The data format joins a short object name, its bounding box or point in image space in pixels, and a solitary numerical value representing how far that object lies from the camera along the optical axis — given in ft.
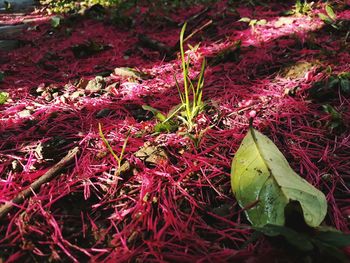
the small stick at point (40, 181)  1.23
